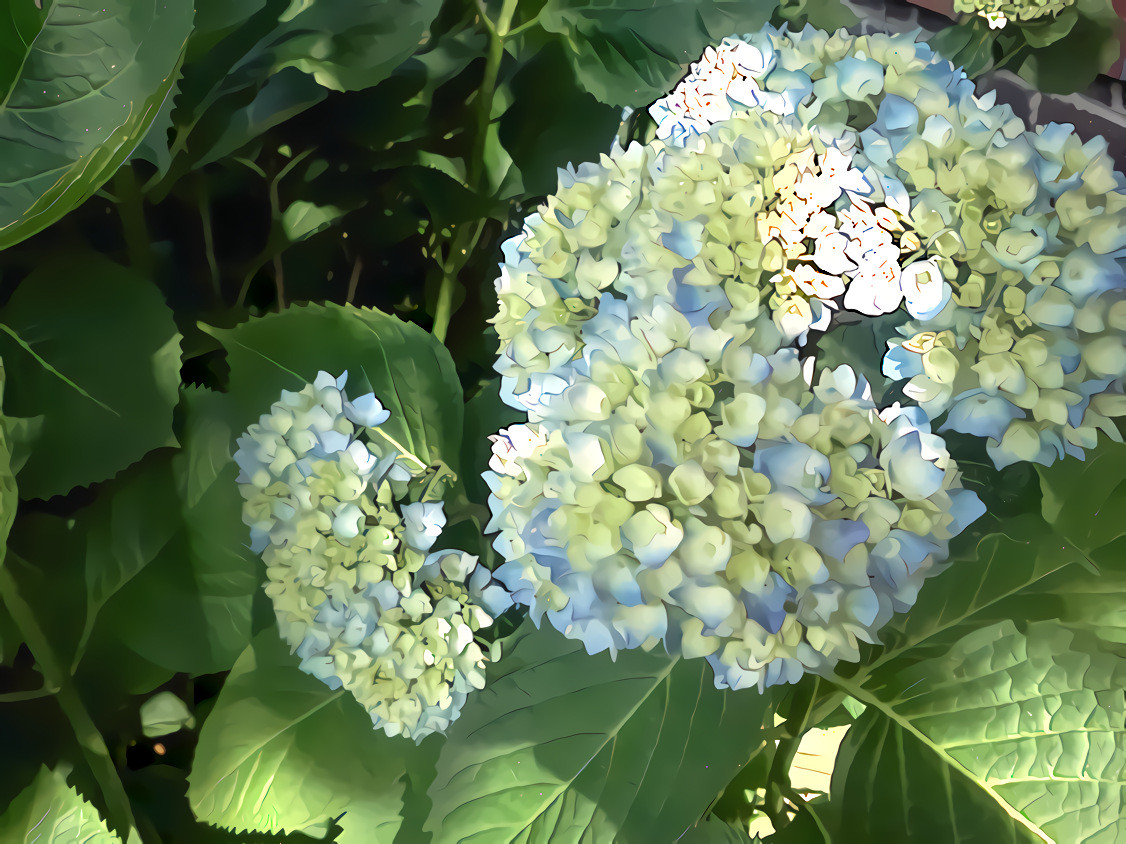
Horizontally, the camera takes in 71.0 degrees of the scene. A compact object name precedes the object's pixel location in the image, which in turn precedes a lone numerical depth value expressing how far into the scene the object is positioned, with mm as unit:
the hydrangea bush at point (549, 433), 216
